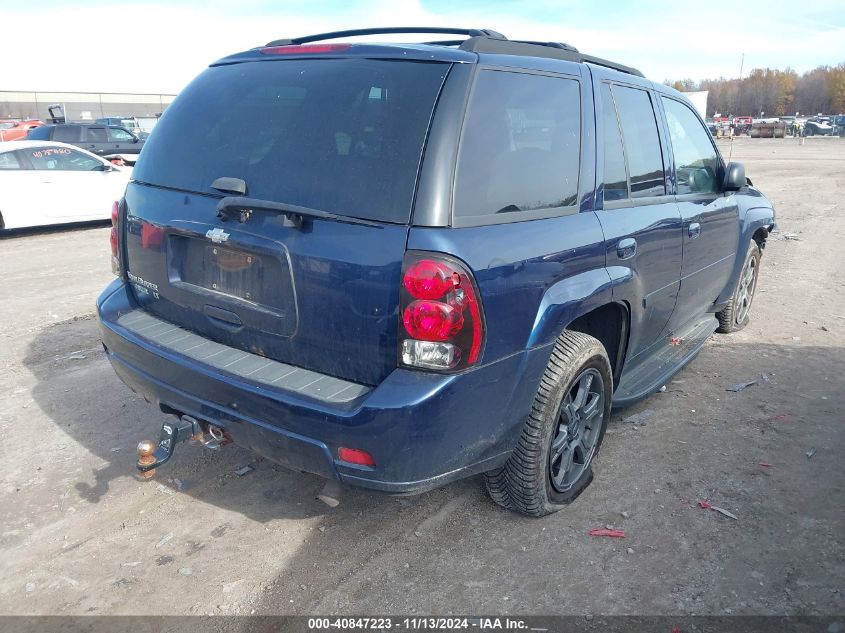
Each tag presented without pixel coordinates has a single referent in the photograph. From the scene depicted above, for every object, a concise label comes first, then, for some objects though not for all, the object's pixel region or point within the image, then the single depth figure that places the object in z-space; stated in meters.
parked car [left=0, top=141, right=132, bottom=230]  10.82
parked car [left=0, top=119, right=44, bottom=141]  24.98
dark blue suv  2.57
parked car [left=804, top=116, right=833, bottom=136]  65.94
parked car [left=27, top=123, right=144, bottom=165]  17.61
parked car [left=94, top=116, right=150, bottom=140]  33.06
